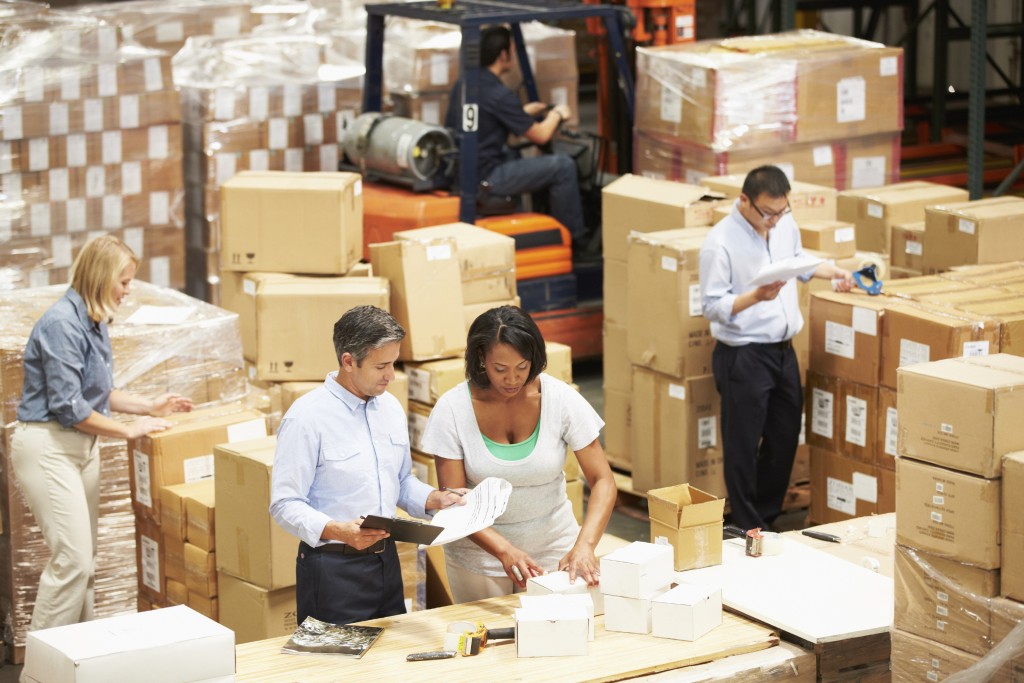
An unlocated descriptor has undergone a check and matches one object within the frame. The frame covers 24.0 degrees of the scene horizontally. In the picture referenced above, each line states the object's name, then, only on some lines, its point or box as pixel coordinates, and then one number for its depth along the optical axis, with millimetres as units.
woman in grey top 7268
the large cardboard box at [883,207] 13104
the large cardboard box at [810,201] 12866
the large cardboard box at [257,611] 8918
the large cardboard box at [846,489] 11153
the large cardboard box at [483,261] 11692
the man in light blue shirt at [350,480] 6966
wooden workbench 6558
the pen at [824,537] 8579
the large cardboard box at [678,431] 11837
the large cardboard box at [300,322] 10820
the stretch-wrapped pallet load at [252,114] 15690
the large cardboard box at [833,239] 12125
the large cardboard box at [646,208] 12558
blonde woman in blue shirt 8881
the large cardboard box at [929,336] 10167
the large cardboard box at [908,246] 12414
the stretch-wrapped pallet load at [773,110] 14096
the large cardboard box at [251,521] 8705
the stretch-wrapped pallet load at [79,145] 14510
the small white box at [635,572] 6904
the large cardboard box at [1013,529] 6517
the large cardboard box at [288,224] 11837
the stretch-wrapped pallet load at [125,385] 10004
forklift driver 14711
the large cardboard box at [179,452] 9753
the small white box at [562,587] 7104
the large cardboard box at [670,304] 11655
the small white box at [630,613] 6966
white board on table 7073
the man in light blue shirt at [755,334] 10814
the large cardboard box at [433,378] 10920
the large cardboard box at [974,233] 11780
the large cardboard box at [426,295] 11027
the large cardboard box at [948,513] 6631
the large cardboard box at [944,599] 6715
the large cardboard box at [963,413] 6571
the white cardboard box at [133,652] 5969
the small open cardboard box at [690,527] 7625
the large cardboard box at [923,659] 6822
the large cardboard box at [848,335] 10895
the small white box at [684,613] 6860
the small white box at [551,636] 6715
